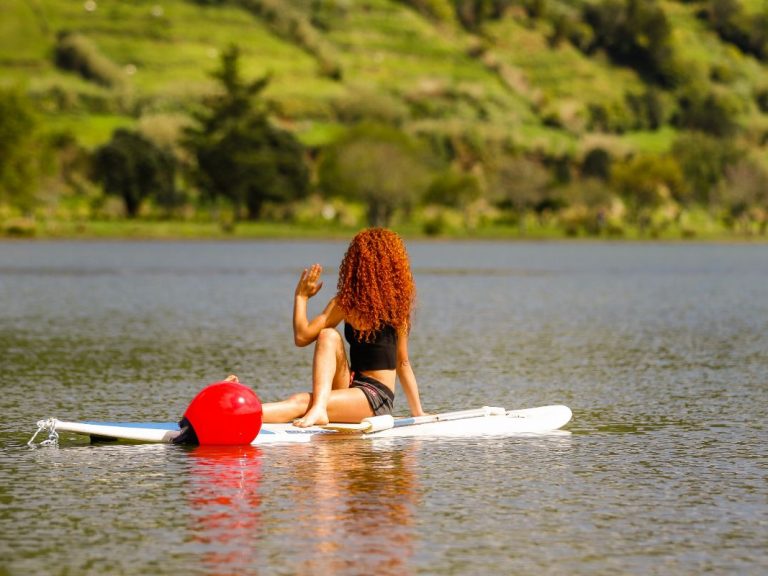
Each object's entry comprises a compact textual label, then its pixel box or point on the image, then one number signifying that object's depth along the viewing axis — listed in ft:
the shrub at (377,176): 521.65
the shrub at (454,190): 558.15
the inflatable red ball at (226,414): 51.83
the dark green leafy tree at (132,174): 539.70
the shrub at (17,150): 421.18
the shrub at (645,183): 579.89
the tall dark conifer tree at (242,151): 531.50
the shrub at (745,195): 590.96
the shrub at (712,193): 627.87
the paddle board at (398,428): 53.01
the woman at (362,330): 54.34
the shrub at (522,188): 552.00
